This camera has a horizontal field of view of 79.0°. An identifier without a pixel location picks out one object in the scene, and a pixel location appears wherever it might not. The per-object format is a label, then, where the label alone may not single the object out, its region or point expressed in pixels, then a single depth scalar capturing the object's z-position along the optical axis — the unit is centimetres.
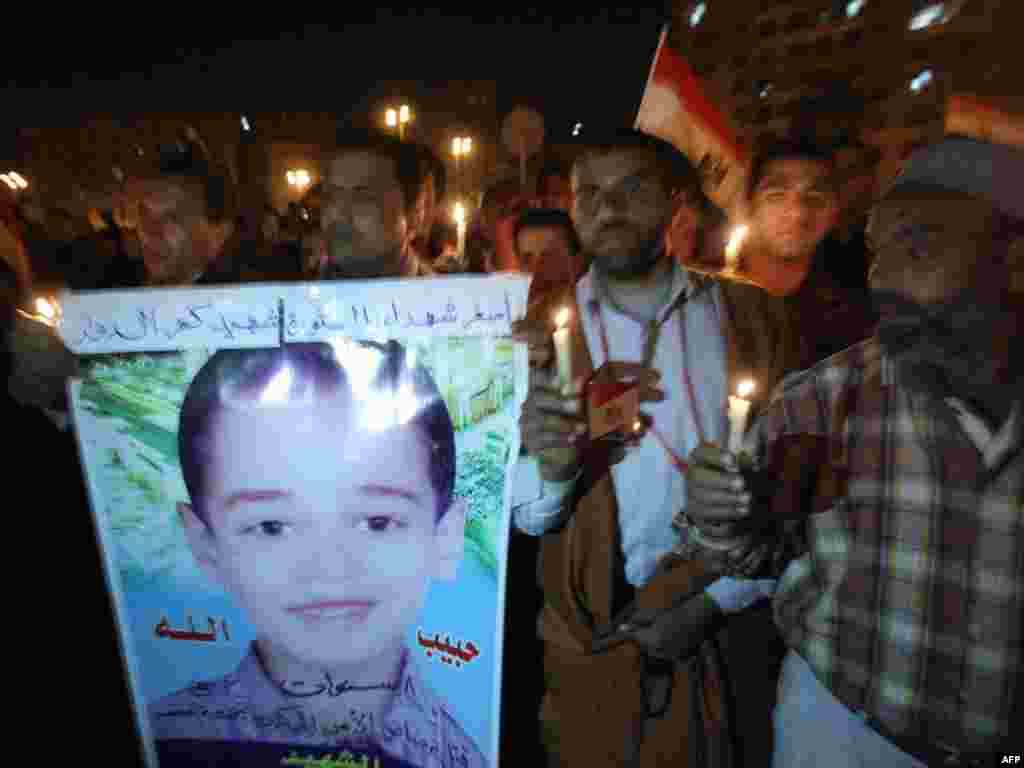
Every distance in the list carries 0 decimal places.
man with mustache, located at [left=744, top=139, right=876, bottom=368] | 210
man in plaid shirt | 132
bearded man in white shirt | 166
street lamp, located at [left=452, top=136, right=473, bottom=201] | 756
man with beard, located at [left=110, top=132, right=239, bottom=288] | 207
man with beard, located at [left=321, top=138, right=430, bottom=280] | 183
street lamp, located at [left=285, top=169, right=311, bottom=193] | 977
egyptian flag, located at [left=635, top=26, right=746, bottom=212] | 169
